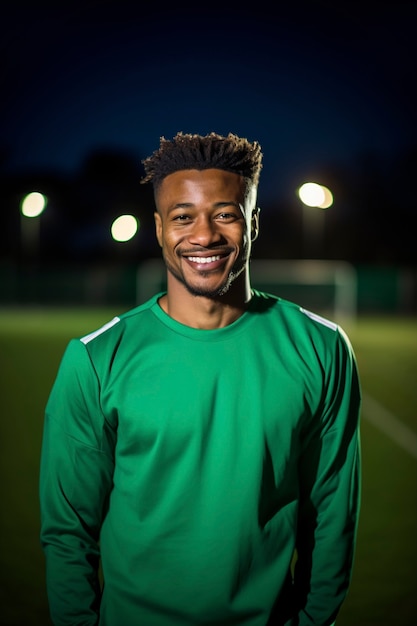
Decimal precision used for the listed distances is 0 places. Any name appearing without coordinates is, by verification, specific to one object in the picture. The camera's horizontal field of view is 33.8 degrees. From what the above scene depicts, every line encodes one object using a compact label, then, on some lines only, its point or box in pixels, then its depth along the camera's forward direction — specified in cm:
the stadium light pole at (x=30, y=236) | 3959
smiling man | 186
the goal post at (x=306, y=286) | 2986
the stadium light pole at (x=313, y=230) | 4112
